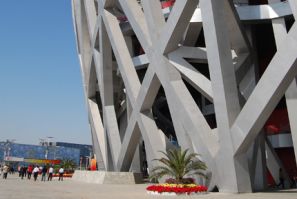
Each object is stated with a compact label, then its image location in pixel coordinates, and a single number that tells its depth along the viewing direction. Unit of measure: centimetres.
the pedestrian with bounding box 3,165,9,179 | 3157
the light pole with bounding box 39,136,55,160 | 10262
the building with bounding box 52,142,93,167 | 12955
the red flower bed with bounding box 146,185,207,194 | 1445
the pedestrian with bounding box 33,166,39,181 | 2914
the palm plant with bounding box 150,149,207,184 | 1525
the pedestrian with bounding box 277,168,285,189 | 2036
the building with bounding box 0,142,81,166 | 11862
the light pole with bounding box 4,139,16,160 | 9788
